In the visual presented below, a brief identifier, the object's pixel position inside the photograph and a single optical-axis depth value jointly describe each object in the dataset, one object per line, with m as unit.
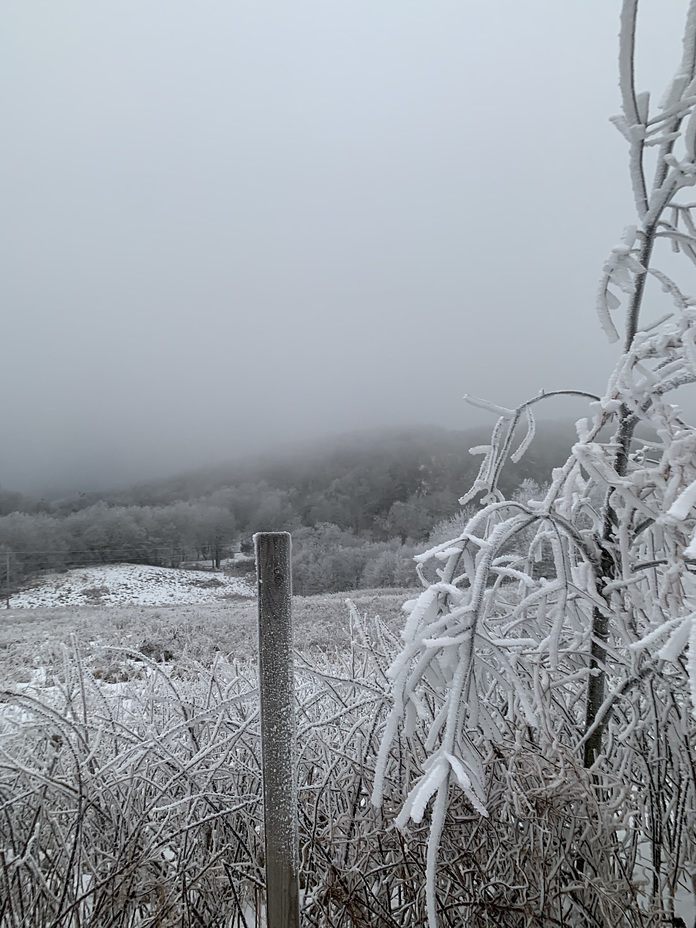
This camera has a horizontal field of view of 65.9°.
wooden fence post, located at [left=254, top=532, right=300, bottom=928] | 1.10
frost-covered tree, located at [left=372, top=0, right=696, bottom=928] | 1.04
